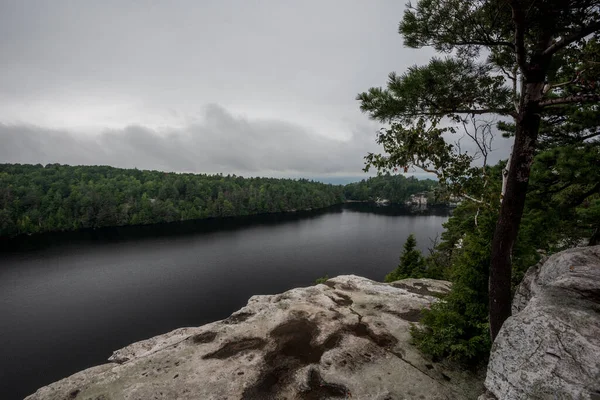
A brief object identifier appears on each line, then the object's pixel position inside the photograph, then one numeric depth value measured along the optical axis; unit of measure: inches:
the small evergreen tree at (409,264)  970.1
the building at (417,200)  5610.2
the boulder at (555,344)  158.6
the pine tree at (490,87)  194.2
